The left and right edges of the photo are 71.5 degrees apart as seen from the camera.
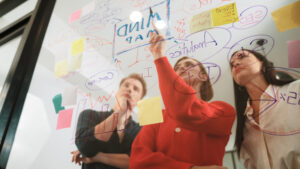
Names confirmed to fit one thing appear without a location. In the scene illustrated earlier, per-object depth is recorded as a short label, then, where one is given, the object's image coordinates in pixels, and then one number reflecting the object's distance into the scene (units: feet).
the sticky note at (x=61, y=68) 2.92
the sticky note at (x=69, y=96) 2.65
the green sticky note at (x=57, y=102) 2.73
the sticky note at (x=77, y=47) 2.91
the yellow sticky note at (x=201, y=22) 2.09
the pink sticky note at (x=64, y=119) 2.57
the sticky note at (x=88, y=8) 3.13
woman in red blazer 1.68
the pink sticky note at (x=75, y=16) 3.22
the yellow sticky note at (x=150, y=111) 1.98
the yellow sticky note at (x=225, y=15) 1.99
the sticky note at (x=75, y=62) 2.82
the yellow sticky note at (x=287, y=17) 1.70
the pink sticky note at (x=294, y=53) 1.59
